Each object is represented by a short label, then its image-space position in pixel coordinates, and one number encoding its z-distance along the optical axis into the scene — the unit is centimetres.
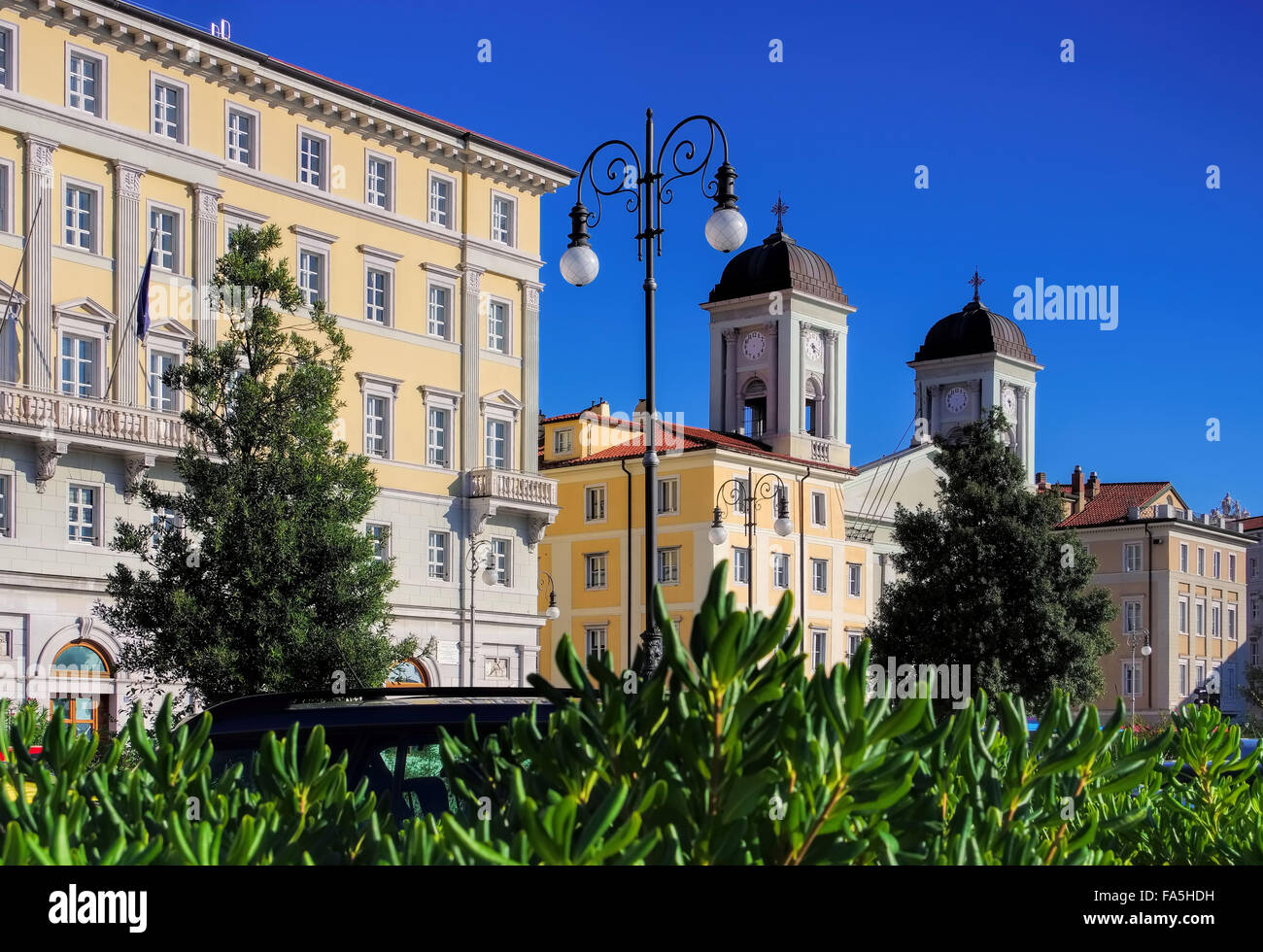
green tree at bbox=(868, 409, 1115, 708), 4062
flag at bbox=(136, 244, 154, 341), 3500
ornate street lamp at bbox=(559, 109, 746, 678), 1794
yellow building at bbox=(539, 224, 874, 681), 6225
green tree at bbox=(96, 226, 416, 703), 2564
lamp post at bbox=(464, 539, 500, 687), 4666
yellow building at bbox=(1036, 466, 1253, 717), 8681
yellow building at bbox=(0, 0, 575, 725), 3688
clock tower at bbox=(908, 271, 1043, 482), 8581
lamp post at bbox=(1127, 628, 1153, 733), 8681
